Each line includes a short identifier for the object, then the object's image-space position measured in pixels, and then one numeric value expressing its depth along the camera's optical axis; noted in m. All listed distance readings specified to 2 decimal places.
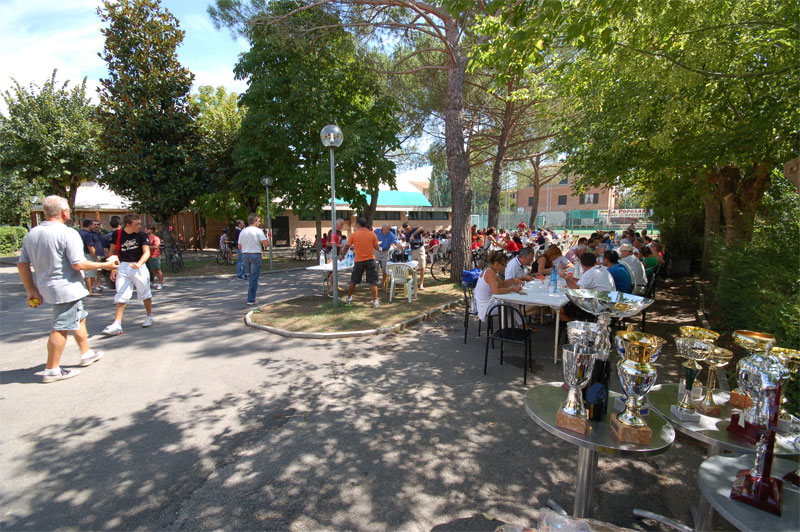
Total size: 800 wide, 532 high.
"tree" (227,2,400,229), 13.59
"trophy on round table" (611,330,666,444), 1.96
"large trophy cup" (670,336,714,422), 2.23
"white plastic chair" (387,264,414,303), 8.37
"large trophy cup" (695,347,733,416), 2.23
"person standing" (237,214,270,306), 8.11
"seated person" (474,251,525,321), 5.24
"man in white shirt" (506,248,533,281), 5.95
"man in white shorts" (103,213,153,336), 5.96
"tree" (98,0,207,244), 12.20
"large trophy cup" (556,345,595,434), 2.08
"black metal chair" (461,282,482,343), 5.78
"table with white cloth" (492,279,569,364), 4.95
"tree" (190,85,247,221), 15.08
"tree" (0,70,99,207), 16.16
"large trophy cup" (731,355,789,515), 1.55
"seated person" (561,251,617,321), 5.03
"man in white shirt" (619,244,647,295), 7.42
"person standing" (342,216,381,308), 7.64
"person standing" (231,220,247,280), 12.57
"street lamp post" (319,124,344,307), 7.46
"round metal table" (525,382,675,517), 1.92
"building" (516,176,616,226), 53.38
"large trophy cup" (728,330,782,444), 1.81
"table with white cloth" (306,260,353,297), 8.59
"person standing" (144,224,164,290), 10.07
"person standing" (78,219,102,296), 9.15
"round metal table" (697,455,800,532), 1.48
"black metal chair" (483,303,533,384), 4.63
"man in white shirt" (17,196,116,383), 4.15
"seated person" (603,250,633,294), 5.89
